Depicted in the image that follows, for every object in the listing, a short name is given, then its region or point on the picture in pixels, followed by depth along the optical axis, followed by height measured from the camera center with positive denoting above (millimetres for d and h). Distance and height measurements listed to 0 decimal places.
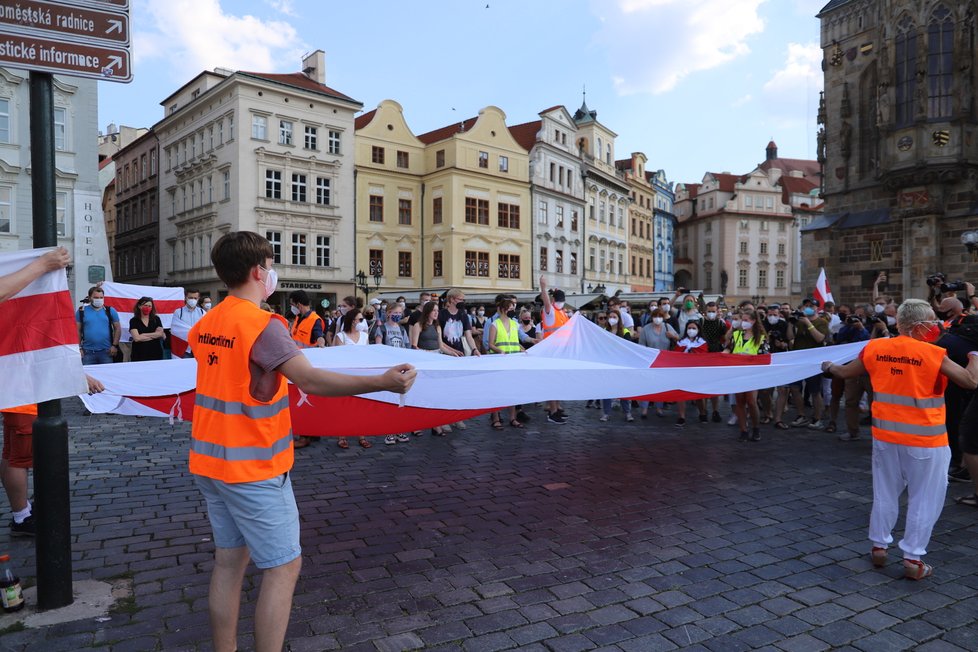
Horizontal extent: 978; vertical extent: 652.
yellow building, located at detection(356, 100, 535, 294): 44125 +7211
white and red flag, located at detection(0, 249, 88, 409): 3992 -211
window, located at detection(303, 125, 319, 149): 41156 +10526
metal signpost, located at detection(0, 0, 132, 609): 3908 +933
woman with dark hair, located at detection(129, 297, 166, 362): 11359 -392
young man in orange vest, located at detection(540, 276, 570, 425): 11249 -212
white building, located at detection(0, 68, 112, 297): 28969 +5954
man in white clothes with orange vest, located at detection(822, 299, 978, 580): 4656 -852
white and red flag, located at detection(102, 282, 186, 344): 14055 +261
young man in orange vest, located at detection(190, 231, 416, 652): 2869 -542
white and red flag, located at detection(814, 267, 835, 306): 15078 +396
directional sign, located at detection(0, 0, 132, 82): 3887 +1633
